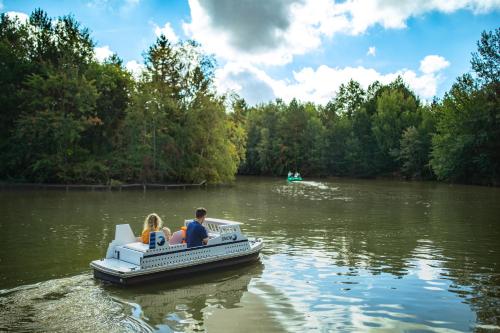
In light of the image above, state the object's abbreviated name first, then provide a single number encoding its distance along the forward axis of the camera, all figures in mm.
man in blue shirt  13875
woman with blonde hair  13688
